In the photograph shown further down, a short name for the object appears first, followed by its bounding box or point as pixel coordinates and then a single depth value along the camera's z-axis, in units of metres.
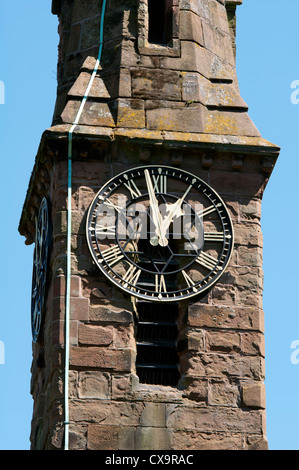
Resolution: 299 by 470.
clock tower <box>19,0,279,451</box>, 26.59
